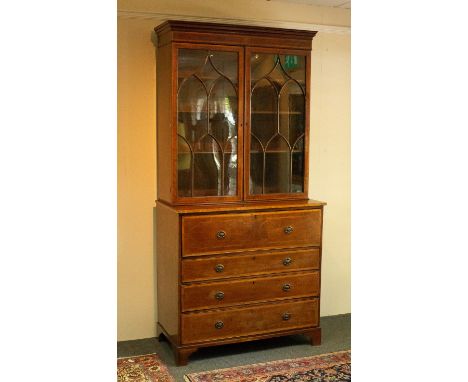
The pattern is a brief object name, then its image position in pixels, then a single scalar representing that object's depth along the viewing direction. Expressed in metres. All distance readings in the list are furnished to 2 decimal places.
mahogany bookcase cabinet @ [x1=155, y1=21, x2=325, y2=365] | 3.72
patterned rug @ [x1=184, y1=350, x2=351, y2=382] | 3.49
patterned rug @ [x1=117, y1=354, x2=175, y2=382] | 3.52
